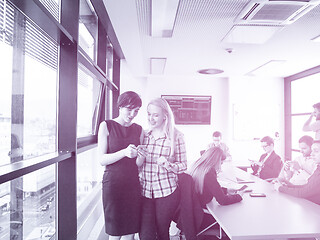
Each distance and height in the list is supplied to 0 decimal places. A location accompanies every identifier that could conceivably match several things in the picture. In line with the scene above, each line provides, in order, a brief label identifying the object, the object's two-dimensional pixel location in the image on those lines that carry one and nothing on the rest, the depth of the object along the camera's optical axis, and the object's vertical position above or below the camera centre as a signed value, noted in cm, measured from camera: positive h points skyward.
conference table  171 -79
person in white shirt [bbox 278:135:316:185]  328 -64
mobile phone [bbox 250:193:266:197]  260 -79
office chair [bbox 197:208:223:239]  219 -101
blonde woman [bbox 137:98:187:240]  193 -40
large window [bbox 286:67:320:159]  532 +50
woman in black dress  185 -45
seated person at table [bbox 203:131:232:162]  489 -42
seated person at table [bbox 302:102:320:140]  354 -3
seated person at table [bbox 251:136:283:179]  404 -70
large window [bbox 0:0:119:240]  127 +3
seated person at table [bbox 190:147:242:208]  226 -57
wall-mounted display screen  598 +32
